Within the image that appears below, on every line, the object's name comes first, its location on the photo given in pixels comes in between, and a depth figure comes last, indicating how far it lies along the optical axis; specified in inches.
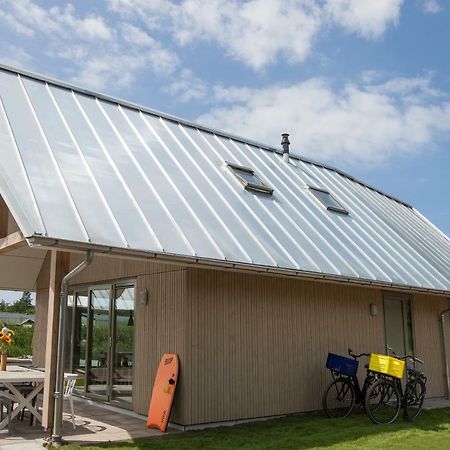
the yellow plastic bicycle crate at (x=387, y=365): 324.2
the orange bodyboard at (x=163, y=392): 283.9
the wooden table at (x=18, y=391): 268.8
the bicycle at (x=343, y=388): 342.0
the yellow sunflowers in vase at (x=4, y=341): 317.4
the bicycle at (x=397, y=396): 328.5
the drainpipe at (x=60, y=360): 237.5
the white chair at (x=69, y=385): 283.0
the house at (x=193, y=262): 263.9
